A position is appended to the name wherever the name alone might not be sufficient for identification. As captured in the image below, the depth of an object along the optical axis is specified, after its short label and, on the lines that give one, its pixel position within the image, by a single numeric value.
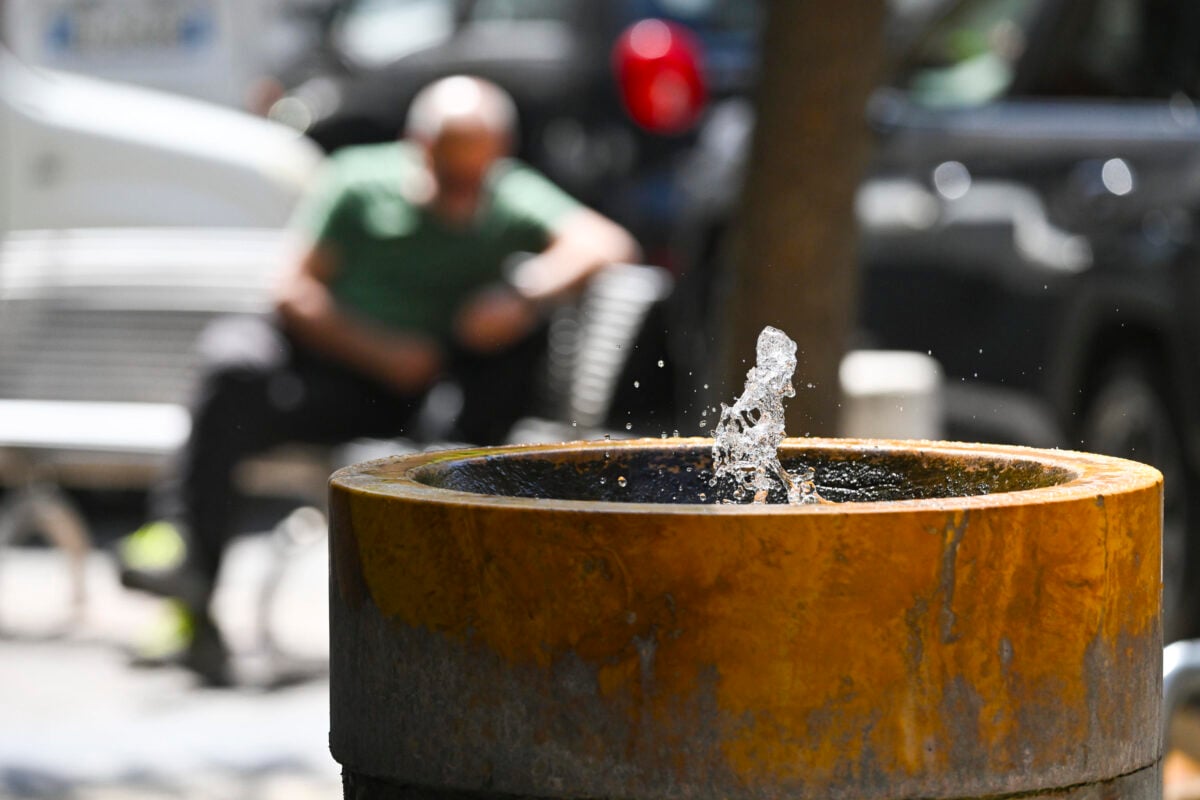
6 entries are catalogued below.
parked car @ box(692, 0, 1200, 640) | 11.56
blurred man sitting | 12.28
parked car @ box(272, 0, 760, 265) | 16.48
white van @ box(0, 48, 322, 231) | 18.09
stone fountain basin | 3.62
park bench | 12.70
